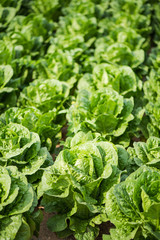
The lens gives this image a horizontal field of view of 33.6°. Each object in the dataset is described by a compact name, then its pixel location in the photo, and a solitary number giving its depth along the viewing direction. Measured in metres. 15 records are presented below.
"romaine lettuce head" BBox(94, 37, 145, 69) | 4.96
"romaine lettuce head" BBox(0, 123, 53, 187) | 3.07
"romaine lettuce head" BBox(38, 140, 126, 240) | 2.77
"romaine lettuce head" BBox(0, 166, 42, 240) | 2.57
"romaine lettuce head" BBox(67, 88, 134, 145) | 3.64
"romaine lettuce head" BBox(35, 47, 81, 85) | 4.80
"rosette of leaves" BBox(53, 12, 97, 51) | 5.54
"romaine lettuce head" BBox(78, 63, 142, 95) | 4.22
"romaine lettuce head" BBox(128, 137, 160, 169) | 3.08
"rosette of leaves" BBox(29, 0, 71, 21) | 7.25
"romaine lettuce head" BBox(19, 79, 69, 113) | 4.10
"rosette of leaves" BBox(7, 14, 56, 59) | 5.61
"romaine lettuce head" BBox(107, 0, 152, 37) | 6.58
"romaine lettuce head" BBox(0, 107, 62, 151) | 3.54
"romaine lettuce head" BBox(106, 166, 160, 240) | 2.56
